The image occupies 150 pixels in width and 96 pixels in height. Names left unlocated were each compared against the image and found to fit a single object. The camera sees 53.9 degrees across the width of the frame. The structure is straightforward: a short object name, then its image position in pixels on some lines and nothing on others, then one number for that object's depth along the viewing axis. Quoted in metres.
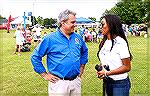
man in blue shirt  1.67
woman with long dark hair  1.54
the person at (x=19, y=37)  6.27
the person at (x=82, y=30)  9.65
